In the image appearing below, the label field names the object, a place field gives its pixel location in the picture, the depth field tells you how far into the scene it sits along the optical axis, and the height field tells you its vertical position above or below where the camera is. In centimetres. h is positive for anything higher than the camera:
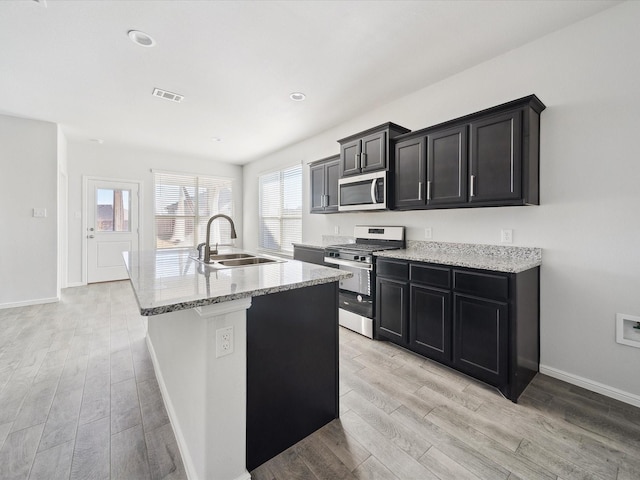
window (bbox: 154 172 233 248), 634 +74
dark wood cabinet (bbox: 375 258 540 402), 203 -64
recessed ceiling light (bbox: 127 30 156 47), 228 +164
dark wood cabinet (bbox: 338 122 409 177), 311 +103
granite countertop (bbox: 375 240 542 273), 217 -15
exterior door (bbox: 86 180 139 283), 563 +25
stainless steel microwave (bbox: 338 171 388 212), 314 +55
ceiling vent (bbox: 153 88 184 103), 326 +168
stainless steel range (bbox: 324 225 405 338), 307 -35
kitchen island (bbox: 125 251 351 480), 122 -60
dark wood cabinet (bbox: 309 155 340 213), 398 +80
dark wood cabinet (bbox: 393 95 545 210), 216 +68
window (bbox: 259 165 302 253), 536 +61
